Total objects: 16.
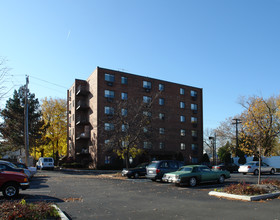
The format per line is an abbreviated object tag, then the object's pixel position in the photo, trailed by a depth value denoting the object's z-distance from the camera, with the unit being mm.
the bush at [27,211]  6817
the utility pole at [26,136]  29100
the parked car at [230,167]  34425
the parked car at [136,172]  24844
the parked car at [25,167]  23759
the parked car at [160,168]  21125
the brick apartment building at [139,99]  44594
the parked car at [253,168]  30406
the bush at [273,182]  15148
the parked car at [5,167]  14724
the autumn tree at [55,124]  53222
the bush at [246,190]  12295
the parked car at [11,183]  12539
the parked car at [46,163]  41719
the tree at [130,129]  28844
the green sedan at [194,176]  17422
